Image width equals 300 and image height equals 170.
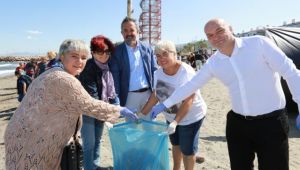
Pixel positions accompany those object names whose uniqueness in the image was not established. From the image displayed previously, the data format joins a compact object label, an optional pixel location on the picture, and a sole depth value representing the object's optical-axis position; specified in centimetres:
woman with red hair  209
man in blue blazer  225
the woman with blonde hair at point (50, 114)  134
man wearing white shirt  142
